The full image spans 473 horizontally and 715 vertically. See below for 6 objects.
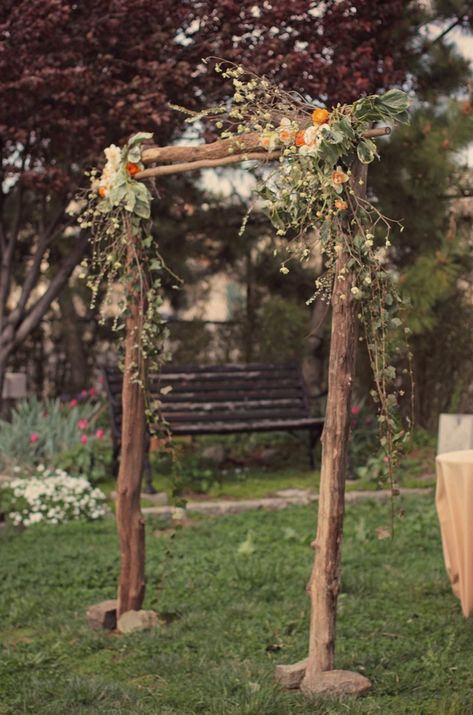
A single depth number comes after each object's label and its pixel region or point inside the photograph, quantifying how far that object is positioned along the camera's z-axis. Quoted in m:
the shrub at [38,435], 7.80
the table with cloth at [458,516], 4.62
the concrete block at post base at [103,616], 4.64
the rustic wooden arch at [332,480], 3.62
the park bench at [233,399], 8.24
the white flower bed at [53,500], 6.91
